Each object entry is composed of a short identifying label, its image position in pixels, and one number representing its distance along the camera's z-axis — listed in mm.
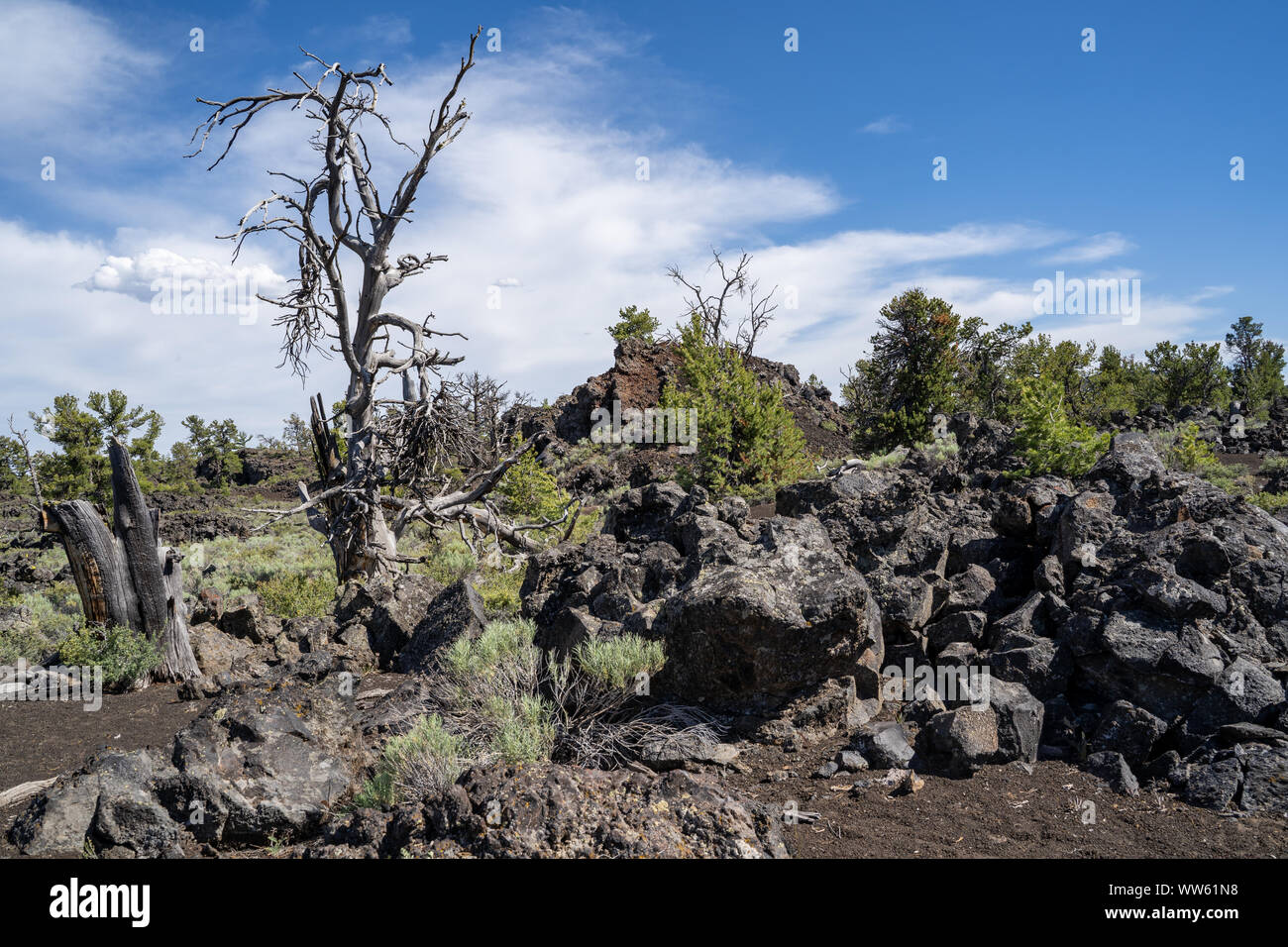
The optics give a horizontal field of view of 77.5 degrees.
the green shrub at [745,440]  17281
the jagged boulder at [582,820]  3484
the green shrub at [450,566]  13250
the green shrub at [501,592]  9617
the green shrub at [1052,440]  10453
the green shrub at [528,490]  17295
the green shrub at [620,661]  6109
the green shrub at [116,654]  8617
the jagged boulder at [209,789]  4414
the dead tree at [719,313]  37469
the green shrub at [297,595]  11922
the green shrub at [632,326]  43688
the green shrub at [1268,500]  14352
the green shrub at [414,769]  4488
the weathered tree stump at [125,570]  9055
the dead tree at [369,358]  13609
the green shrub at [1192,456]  15086
